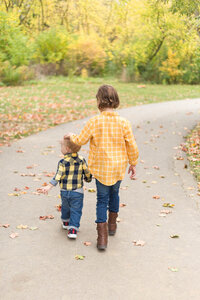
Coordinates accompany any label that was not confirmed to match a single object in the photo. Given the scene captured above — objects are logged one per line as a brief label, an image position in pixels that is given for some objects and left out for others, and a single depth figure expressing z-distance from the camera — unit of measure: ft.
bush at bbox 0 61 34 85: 76.83
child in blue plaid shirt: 14.76
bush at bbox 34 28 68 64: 96.89
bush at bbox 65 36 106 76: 98.48
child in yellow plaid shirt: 13.87
